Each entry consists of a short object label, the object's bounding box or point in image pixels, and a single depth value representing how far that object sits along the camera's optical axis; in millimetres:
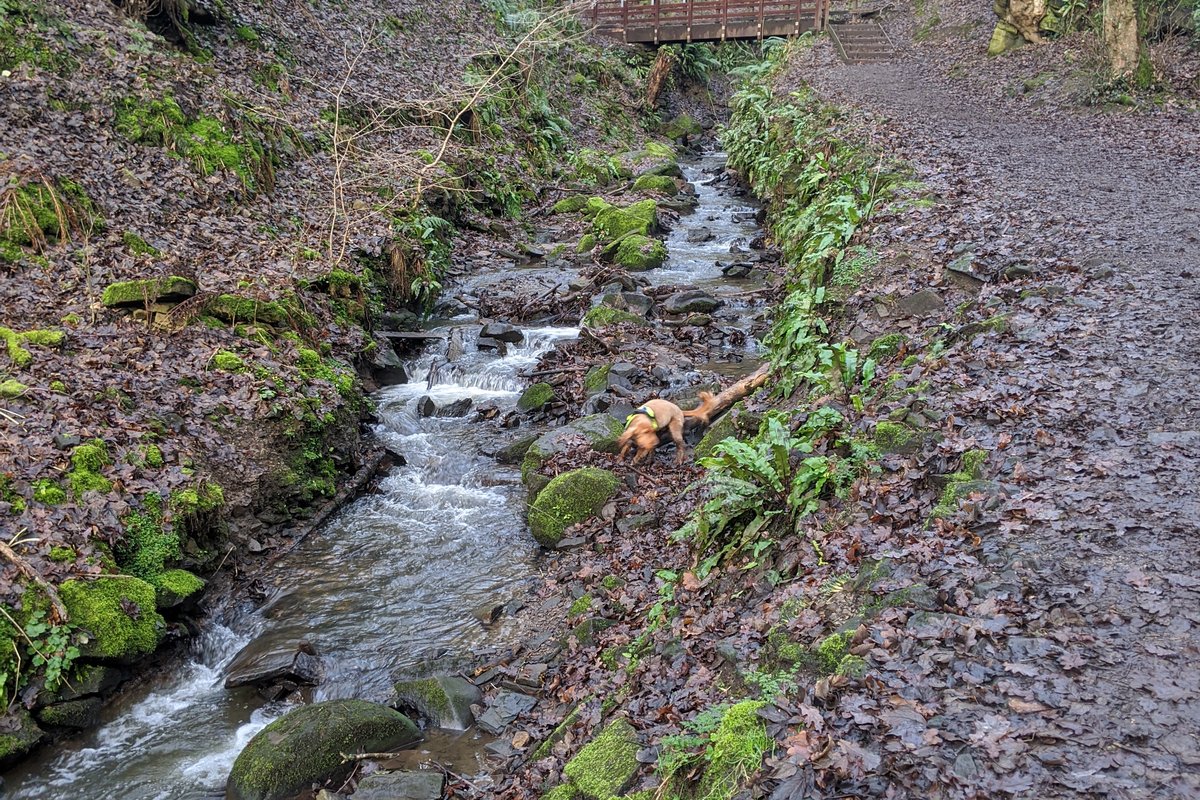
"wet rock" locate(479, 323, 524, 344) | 12594
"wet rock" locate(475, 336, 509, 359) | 12453
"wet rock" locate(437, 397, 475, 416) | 10953
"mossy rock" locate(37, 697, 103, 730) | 5758
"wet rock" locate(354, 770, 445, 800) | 5109
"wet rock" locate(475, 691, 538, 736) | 5812
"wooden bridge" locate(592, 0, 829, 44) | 29875
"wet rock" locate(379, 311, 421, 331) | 12678
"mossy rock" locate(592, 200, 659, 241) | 16547
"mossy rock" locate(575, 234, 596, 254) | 16469
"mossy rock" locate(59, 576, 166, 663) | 6109
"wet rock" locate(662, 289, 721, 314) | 12898
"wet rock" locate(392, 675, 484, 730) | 5957
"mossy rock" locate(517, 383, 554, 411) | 10805
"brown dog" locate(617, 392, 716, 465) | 8742
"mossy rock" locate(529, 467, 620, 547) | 8047
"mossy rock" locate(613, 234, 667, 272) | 15164
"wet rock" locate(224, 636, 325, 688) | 6461
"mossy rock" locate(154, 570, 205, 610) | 6746
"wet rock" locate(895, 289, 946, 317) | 7945
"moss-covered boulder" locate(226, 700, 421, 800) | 5242
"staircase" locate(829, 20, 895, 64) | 26375
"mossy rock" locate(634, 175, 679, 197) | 20328
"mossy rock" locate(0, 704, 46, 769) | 5508
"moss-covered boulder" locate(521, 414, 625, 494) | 9133
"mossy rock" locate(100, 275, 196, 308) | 8882
